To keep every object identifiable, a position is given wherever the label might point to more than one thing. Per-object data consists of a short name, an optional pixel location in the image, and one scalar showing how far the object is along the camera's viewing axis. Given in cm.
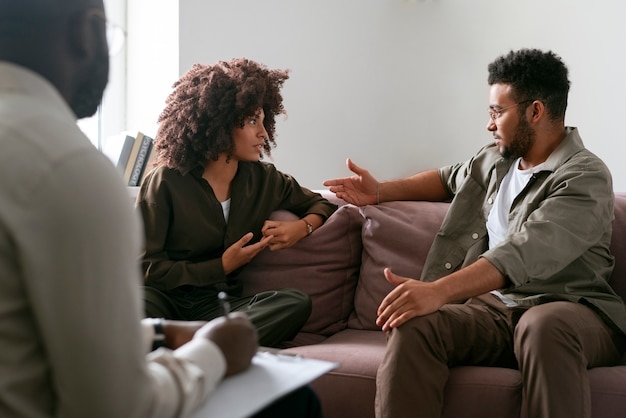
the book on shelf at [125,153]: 320
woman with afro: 245
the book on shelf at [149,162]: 324
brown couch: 246
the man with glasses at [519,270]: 194
